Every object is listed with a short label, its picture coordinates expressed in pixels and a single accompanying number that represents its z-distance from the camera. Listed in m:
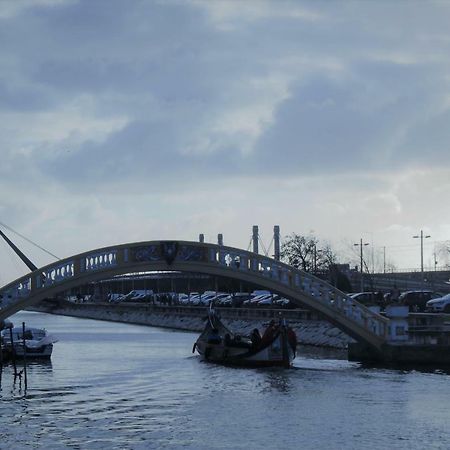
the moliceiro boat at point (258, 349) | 54.47
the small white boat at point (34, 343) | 57.94
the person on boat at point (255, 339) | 55.34
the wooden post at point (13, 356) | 46.85
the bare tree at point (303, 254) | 136.50
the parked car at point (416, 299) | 73.50
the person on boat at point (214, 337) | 59.69
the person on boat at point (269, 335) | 54.75
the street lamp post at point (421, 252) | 123.03
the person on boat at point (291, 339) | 54.84
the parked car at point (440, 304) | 67.06
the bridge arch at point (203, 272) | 51.09
